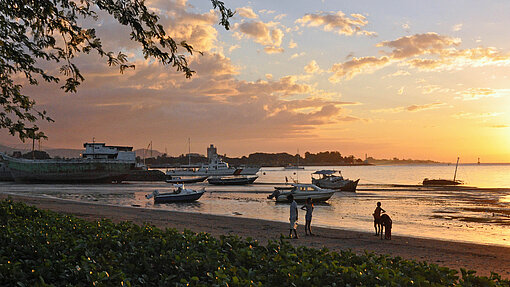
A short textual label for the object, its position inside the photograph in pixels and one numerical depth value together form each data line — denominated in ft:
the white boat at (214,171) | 367.21
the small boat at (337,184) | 212.43
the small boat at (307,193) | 135.33
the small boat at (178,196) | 136.77
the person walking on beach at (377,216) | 65.41
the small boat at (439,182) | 278.46
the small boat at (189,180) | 297.20
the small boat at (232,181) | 289.12
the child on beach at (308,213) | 63.62
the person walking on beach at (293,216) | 61.05
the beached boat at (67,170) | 269.23
